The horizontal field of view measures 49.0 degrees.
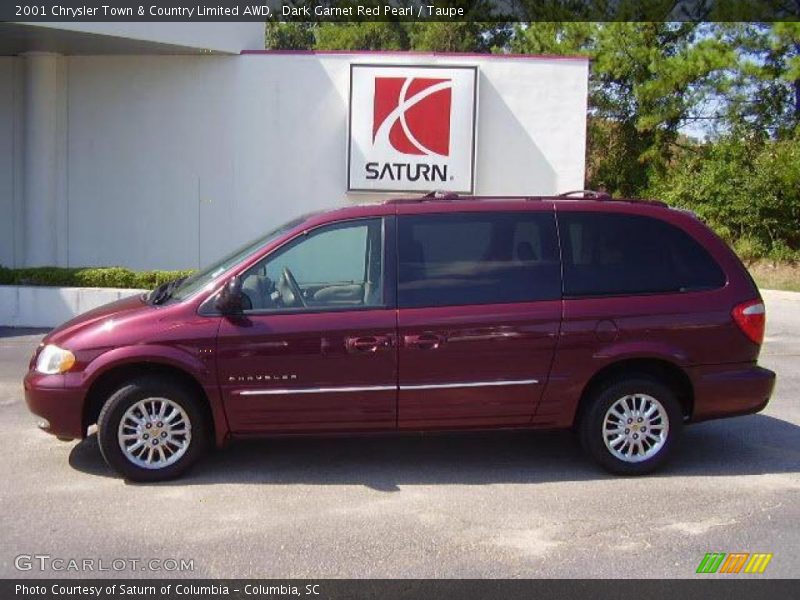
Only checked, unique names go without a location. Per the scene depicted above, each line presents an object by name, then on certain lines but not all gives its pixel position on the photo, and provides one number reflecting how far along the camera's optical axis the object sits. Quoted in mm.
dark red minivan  5539
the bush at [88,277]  11961
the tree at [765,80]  19312
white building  14289
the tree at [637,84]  20797
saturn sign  14234
